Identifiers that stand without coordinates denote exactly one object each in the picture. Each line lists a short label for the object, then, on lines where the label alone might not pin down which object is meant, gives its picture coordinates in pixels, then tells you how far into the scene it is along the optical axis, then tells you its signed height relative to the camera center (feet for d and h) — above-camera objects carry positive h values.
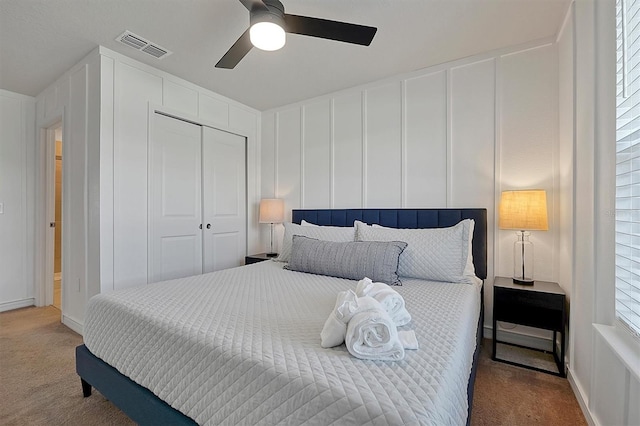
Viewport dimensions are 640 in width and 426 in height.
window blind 3.86 +0.67
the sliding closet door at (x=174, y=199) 9.57 +0.42
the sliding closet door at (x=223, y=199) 11.35 +0.49
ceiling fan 5.32 +3.46
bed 2.74 -1.66
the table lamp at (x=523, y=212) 6.90 +0.00
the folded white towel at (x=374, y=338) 3.21 -1.41
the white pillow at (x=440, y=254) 6.97 -1.04
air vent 7.64 +4.54
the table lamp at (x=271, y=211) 11.75 +0.01
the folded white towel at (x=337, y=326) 3.52 -1.38
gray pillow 6.85 -1.18
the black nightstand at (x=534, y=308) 6.44 -2.18
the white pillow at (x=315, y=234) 8.75 -0.69
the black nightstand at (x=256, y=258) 11.30 -1.80
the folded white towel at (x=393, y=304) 4.09 -1.29
